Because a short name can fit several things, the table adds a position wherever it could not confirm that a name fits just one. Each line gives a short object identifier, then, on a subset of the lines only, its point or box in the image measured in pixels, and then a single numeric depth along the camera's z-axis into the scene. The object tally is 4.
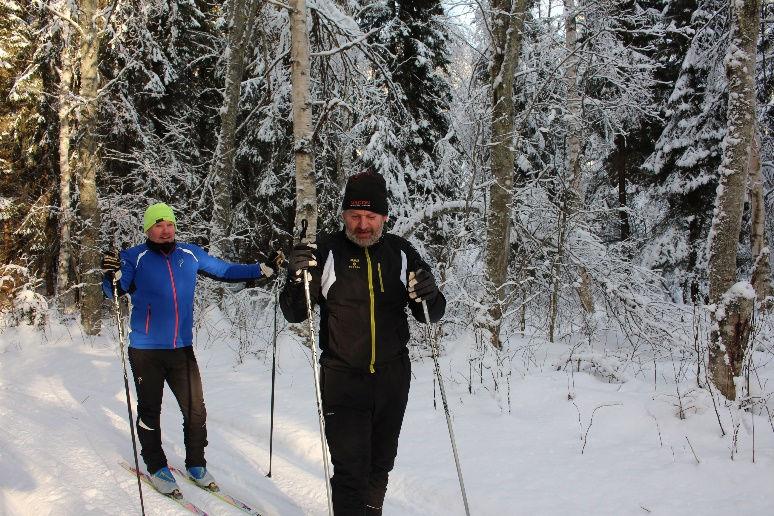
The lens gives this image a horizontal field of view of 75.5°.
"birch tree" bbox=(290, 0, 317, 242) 6.08
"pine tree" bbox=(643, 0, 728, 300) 13.96
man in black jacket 2.68
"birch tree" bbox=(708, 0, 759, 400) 4.87
